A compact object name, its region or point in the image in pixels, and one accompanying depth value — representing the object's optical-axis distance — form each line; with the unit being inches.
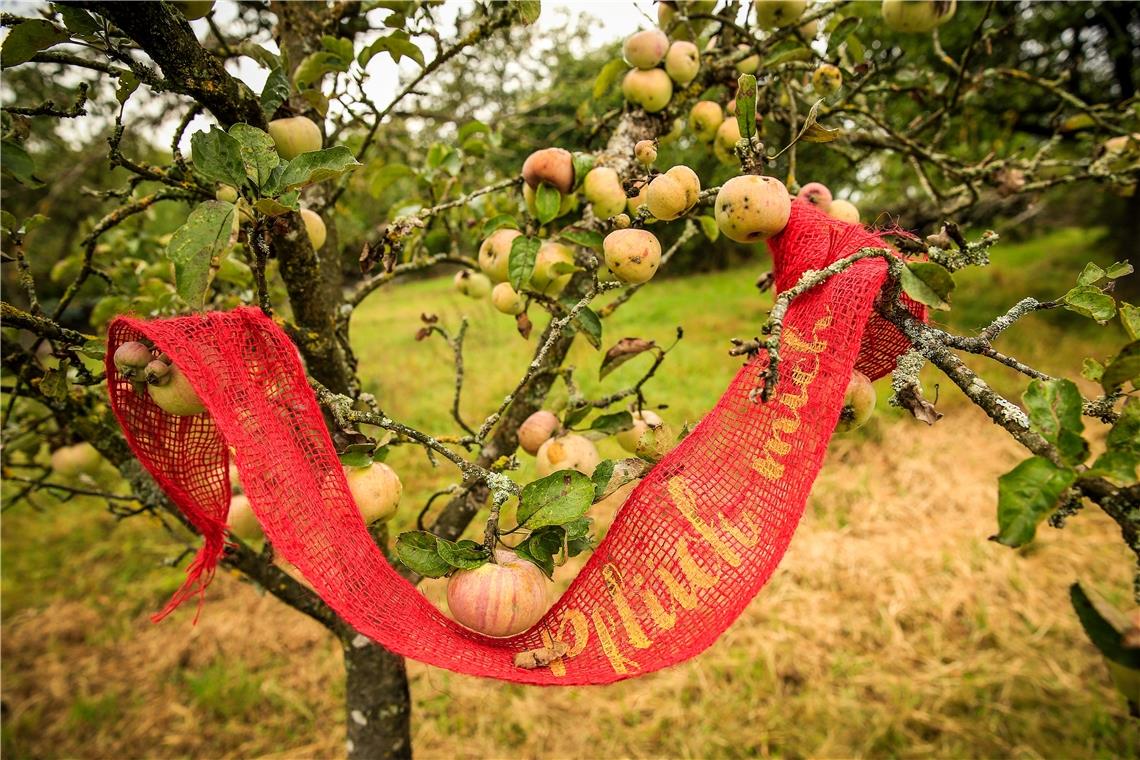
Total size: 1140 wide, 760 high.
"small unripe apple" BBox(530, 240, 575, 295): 36.6
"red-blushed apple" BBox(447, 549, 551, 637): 25.1
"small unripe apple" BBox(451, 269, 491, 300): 55.4
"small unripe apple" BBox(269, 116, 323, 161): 33.9
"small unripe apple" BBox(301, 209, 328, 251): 40.5
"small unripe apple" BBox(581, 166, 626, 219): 37.1
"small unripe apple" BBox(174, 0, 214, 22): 28.4
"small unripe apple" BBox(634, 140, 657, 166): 33.7
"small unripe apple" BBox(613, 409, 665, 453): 35.8
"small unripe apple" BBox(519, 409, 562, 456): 38.5
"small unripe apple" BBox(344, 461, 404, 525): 29.7
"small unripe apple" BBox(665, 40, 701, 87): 42.0
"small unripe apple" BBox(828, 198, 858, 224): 35.1
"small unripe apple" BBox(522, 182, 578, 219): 39.4
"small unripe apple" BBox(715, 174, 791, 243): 28.8
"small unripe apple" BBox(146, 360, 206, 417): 27.1
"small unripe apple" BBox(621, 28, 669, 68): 42.0
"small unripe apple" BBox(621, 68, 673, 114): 42.3
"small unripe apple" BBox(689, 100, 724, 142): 43.6
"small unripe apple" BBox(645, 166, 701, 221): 30.9
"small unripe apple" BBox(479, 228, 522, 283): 39.7
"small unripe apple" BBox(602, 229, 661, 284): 31.9
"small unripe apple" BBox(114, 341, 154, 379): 26.8
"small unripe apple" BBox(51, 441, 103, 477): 62.4
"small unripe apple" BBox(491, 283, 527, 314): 39.9
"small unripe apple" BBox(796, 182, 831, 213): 36.2
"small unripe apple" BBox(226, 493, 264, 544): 43.7
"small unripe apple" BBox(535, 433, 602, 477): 34.9
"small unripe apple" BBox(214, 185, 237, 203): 39.4
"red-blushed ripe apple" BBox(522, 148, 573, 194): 37.4
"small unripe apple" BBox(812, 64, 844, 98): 44.1
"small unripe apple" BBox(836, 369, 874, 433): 28.3
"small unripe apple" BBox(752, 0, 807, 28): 43.6
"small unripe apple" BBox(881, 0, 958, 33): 45.3
